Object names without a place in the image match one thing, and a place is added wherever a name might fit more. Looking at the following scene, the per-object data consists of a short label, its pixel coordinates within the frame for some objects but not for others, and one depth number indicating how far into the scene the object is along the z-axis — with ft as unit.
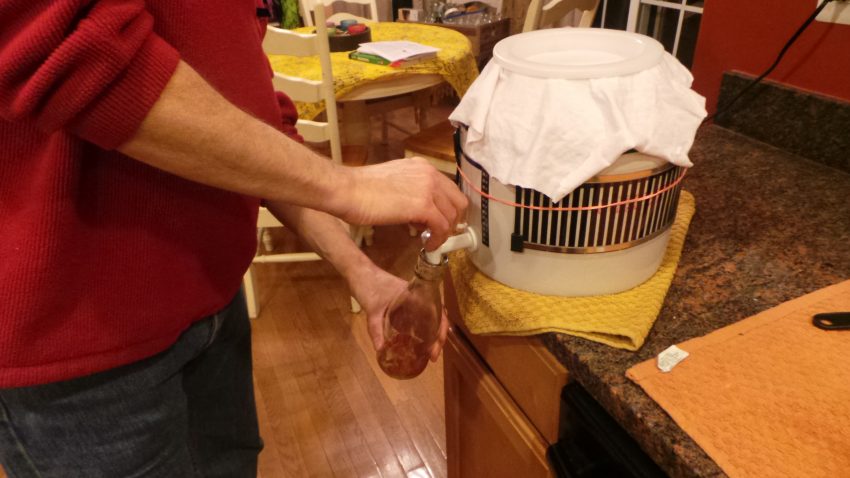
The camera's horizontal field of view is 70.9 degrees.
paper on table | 6.72
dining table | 6.35
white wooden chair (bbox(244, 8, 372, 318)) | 5.45
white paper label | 1.87
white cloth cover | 1.83
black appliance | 1.85
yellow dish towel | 2.01
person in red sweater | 1.30
